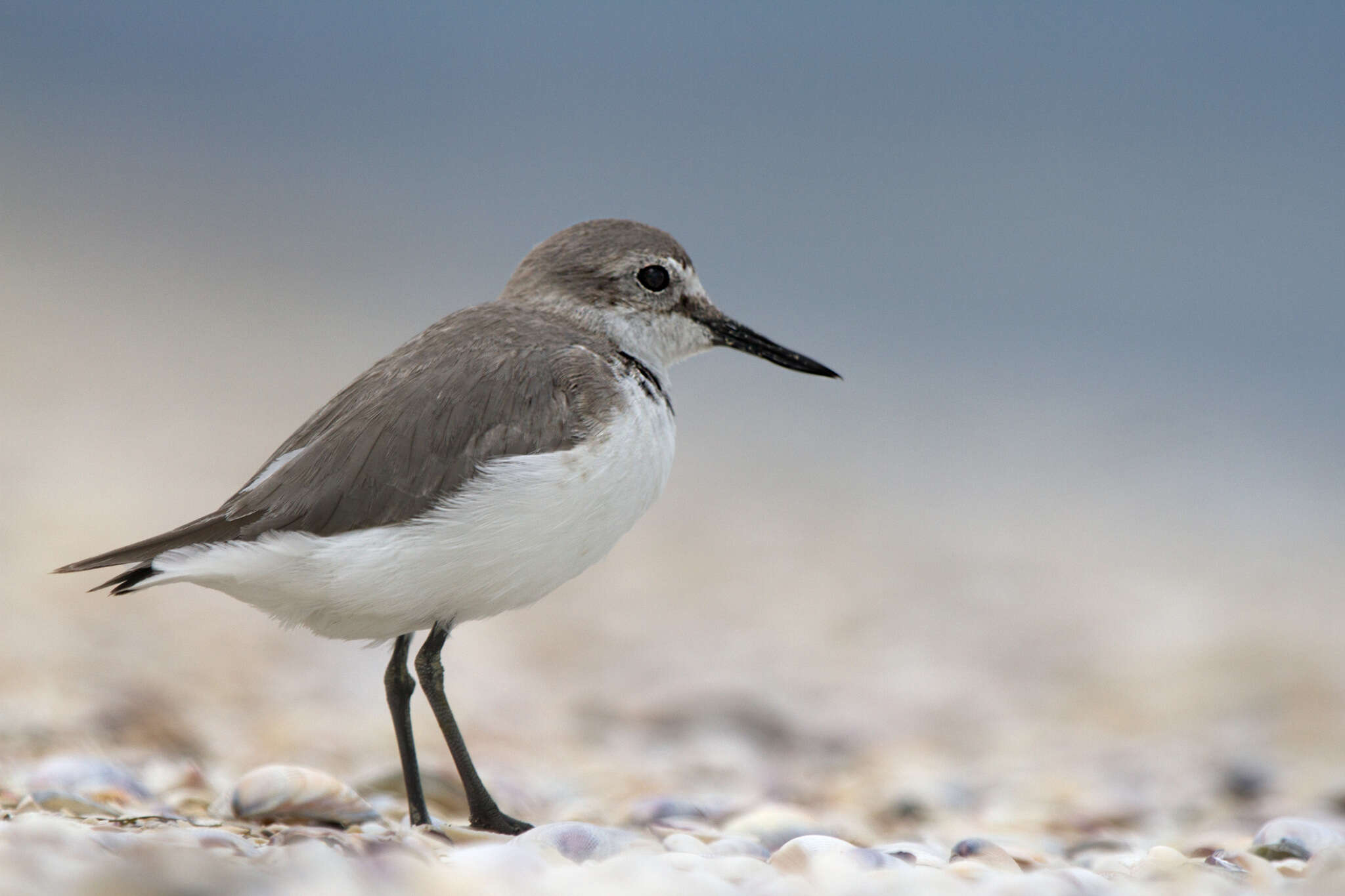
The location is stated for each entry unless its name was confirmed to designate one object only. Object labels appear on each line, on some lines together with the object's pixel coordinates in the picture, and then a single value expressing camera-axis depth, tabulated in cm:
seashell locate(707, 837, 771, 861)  741
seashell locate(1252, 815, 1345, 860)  783
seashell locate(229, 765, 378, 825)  766
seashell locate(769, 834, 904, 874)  643
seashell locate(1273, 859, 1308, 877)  702
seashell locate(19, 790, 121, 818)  743
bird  732
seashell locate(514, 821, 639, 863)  694
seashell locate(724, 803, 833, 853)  818
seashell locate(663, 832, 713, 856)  726
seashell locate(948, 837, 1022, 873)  696
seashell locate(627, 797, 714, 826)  864
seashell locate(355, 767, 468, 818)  905
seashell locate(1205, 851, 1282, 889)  657
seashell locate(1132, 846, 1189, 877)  676
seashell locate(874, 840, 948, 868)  695
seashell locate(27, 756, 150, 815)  779
